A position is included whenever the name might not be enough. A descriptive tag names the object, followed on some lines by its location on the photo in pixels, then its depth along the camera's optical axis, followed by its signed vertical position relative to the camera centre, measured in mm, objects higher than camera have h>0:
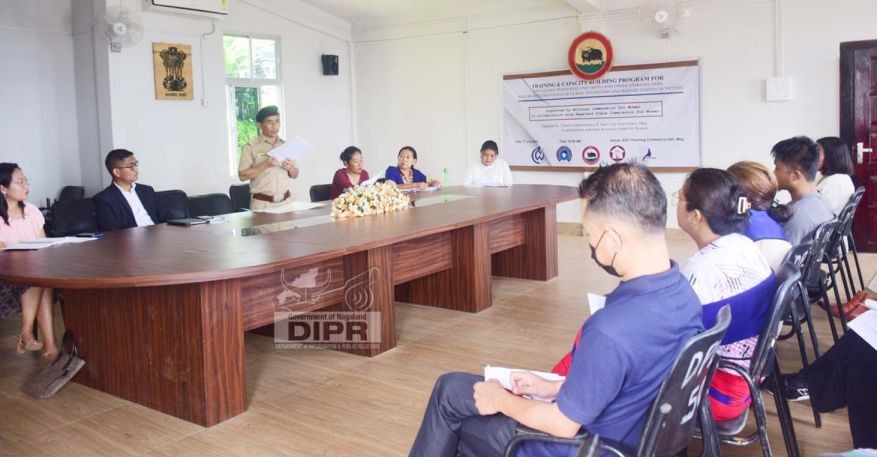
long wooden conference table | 2984 -452
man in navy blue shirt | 1517 -343
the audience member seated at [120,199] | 4645 -45
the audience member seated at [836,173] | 4547 -46
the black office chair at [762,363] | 2020 -541
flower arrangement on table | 4527 -116
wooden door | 6250 +426
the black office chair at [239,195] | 6878 -75
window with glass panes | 8023 +1143
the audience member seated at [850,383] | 2387 -738
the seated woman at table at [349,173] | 6016 +84
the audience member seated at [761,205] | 2756 -135
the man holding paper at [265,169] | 5340 +122
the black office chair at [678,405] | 1533 -497
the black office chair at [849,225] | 3944 -340
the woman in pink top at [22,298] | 4004 -554
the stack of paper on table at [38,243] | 3512 -237
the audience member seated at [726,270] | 2148 -296
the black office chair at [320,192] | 6582 -70
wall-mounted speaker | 8836 +1413
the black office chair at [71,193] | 6926 +2
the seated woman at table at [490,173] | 6723 +45
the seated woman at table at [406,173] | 6340 +68
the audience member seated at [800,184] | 3547 -81
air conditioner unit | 6684 +1662
